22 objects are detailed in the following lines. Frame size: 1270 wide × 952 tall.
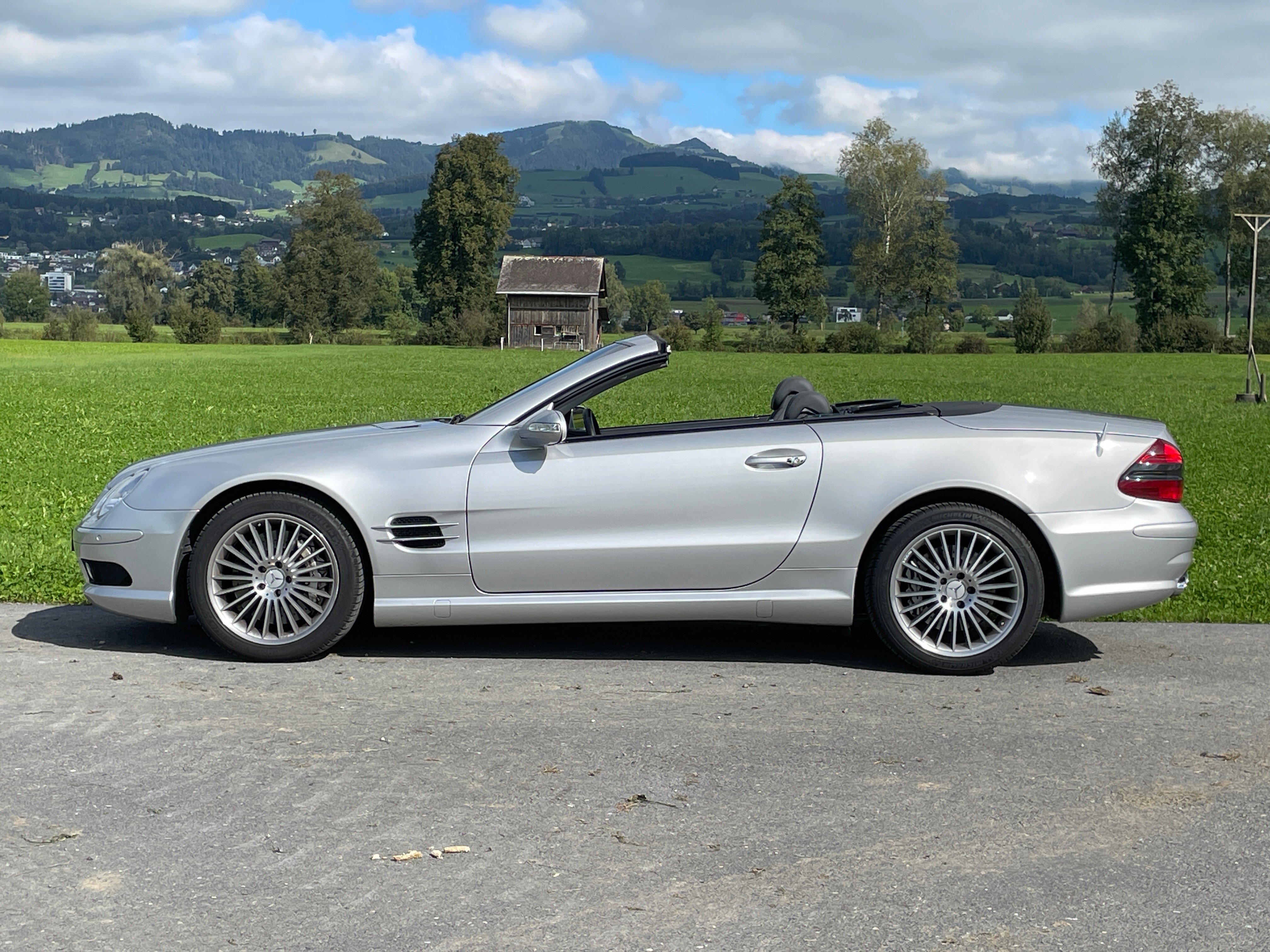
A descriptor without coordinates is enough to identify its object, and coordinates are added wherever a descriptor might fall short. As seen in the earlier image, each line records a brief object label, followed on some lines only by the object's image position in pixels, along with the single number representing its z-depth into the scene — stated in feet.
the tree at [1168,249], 282.15
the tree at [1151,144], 288.10
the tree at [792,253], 331.98
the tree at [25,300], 440.45
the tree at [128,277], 437.99
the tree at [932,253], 325.42
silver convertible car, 20.43
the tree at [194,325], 284.61
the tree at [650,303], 473.26
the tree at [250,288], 476.95
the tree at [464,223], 331.36
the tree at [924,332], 269.64
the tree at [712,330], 286.46
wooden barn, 314.14
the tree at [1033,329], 266.16
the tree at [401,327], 324.86
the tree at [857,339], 271.49
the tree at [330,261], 371.15
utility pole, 106.02
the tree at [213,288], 476.95
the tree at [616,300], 471.62
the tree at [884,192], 322.75
